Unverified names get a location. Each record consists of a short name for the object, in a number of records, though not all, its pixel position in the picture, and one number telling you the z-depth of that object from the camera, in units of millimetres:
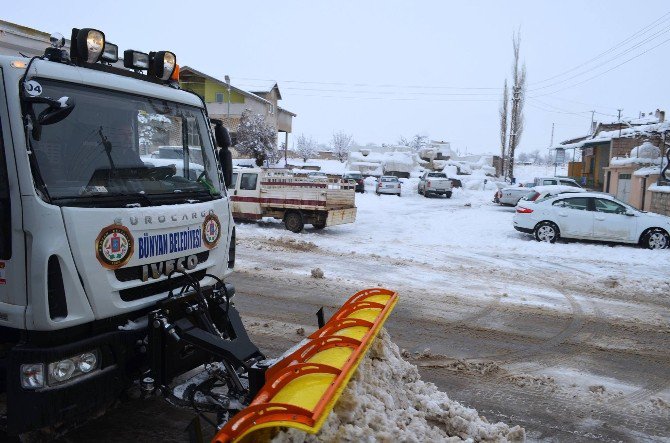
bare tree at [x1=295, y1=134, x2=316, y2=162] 87688
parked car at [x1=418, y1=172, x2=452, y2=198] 35094
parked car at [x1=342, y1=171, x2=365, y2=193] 36938
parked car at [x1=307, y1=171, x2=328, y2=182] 16109
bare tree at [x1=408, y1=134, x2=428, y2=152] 89438
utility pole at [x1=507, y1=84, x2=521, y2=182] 46531
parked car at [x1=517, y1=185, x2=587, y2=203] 16516
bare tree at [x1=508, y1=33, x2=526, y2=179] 46812
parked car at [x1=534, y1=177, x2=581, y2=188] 27284
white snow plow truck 2980
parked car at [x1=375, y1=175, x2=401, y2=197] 35312
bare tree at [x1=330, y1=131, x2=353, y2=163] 86688
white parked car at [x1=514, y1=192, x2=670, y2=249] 13891
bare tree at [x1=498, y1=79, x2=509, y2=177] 50688
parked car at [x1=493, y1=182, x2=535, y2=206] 28342
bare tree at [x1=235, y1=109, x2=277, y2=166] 41844
